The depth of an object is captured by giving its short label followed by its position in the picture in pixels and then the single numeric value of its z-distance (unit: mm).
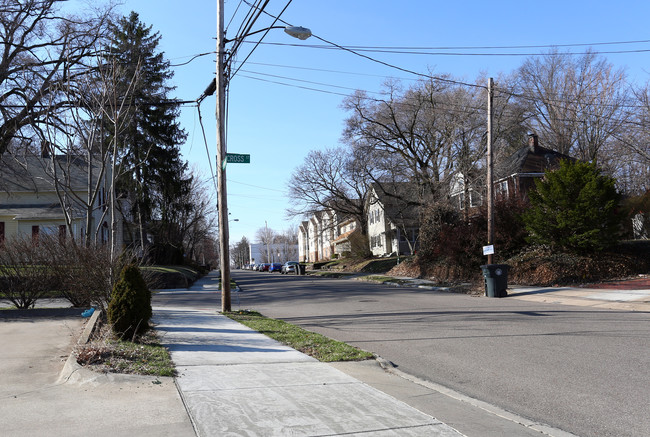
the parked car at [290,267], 57675
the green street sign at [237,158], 14609
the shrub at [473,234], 25500
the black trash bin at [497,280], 19781
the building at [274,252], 154875
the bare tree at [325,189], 52469
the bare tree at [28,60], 22109
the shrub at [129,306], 8656
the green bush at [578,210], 21328
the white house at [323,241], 69500
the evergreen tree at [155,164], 35062
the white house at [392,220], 42156
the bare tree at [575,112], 37594
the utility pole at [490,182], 21703
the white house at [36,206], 33281
